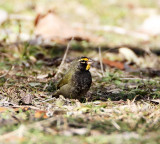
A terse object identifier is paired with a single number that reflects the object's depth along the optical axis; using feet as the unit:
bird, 32.40
